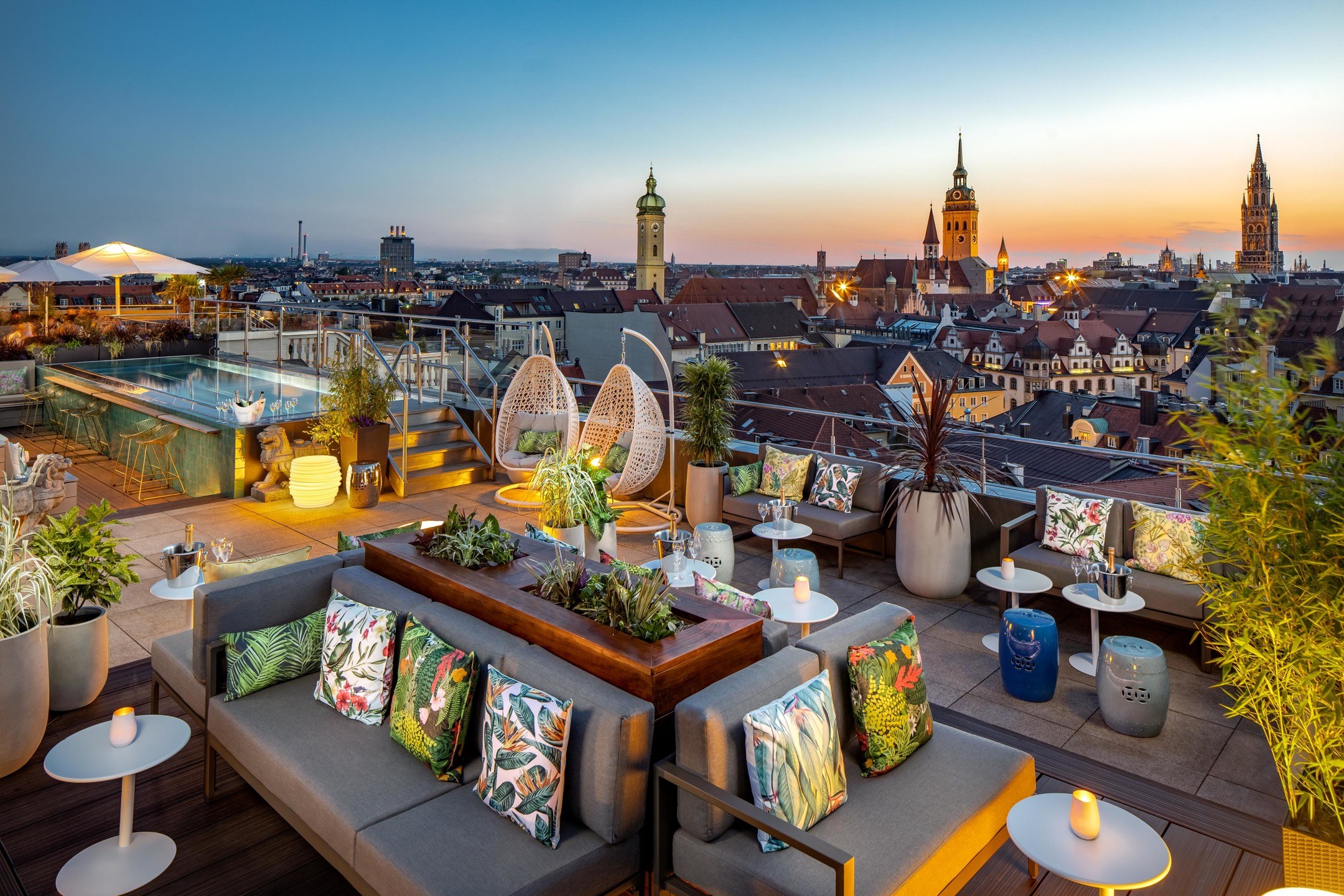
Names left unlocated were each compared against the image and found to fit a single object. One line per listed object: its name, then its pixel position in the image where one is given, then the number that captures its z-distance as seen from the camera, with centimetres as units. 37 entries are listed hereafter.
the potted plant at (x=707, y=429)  698
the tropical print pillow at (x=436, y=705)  267
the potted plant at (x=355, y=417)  817
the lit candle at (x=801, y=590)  401
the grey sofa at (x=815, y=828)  218
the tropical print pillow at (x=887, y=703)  271
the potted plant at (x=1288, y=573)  180
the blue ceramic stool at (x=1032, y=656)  413
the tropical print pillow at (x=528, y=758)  234
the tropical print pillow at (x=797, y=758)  230
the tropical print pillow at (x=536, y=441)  847
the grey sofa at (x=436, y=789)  226
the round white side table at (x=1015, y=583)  468
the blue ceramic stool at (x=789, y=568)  465
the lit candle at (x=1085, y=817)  225
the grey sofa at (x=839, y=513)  608
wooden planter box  253
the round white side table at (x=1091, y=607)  430
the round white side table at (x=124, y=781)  253
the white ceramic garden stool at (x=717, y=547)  537
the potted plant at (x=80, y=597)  386
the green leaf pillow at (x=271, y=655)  322
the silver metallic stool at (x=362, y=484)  791
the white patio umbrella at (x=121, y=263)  1259
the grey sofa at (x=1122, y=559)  450
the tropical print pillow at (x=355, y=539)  391
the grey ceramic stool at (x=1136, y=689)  377
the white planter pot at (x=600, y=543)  537
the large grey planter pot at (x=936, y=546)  562
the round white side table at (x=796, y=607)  386
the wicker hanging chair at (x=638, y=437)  771
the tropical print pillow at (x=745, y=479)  688
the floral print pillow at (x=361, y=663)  303
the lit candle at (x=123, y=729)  264
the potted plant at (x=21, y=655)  330
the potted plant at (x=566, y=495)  482
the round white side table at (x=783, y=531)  535
